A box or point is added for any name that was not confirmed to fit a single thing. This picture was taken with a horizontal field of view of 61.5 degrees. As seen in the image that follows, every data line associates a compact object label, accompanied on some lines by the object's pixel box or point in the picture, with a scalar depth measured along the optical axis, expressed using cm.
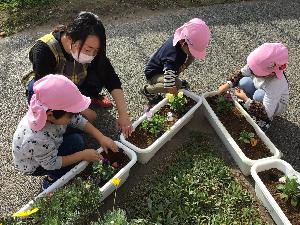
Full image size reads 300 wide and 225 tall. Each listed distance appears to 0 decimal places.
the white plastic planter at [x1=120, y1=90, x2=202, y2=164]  201
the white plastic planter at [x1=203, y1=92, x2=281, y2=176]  200
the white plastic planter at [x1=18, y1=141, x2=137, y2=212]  176
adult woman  171
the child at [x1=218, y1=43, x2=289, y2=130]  203
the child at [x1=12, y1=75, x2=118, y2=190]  157
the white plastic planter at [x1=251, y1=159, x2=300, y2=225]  175
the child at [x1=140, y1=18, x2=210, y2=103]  210
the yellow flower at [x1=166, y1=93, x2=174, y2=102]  218
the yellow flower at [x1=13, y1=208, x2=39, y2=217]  140
